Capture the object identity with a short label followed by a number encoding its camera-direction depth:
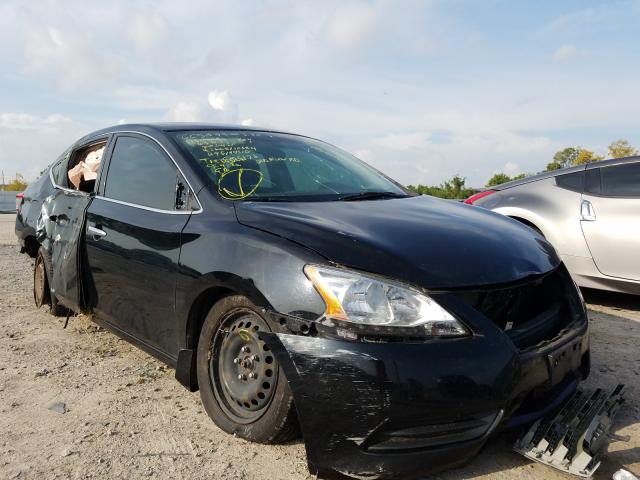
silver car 4.76
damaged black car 2.02
